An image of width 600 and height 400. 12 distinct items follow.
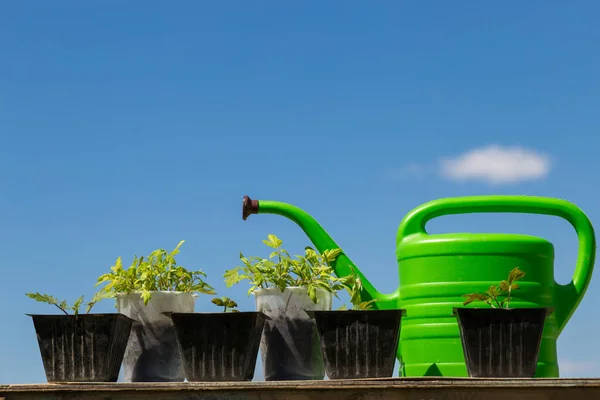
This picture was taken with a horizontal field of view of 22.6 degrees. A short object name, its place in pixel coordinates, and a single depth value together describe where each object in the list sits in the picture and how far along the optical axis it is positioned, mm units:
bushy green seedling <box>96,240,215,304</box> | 1844
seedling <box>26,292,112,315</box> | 1802
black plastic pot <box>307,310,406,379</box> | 1749
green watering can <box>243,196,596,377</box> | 1958
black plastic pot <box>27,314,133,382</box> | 1778
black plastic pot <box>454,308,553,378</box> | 1742
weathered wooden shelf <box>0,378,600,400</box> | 1664
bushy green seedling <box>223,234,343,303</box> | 1836
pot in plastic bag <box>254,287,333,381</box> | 1818
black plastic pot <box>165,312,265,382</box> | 1753
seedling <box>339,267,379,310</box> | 1867
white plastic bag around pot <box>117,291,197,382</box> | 1825
